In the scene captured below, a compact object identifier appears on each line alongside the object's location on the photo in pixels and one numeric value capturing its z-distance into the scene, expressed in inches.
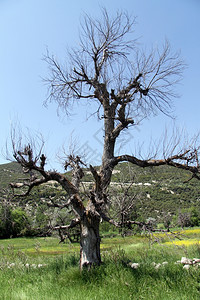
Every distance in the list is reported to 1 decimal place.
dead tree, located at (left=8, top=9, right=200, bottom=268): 233.6
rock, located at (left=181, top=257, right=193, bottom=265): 243.9
